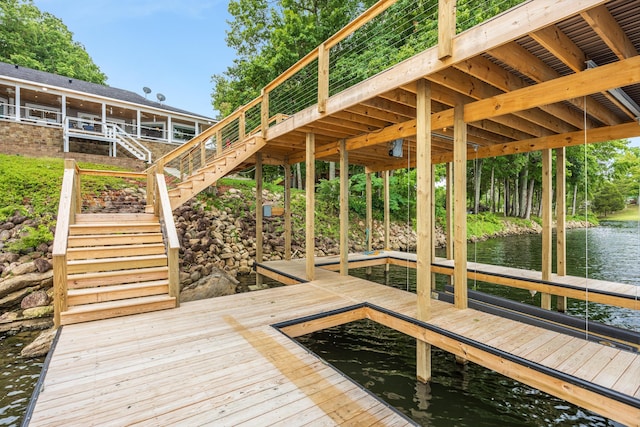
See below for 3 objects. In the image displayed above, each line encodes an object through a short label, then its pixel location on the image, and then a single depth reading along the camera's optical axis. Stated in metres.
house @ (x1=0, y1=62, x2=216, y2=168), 14.66
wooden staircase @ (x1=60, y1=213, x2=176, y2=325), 4.48
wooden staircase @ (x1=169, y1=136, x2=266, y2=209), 7.41
